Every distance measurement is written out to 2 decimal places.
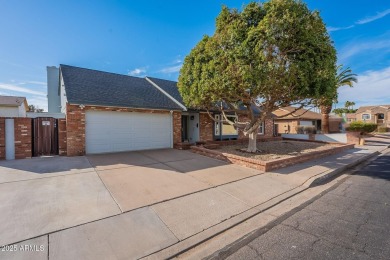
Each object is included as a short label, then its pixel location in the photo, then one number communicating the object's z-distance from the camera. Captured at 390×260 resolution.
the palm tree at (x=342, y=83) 20.95
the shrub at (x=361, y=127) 20.95
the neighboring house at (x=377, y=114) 48.69
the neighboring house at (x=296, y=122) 27.08
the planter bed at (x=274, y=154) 7.36
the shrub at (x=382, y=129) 35.52
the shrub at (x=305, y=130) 24.04
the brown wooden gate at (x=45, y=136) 8.76
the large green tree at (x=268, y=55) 7.14
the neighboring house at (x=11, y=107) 18.48
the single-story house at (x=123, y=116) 9.37
